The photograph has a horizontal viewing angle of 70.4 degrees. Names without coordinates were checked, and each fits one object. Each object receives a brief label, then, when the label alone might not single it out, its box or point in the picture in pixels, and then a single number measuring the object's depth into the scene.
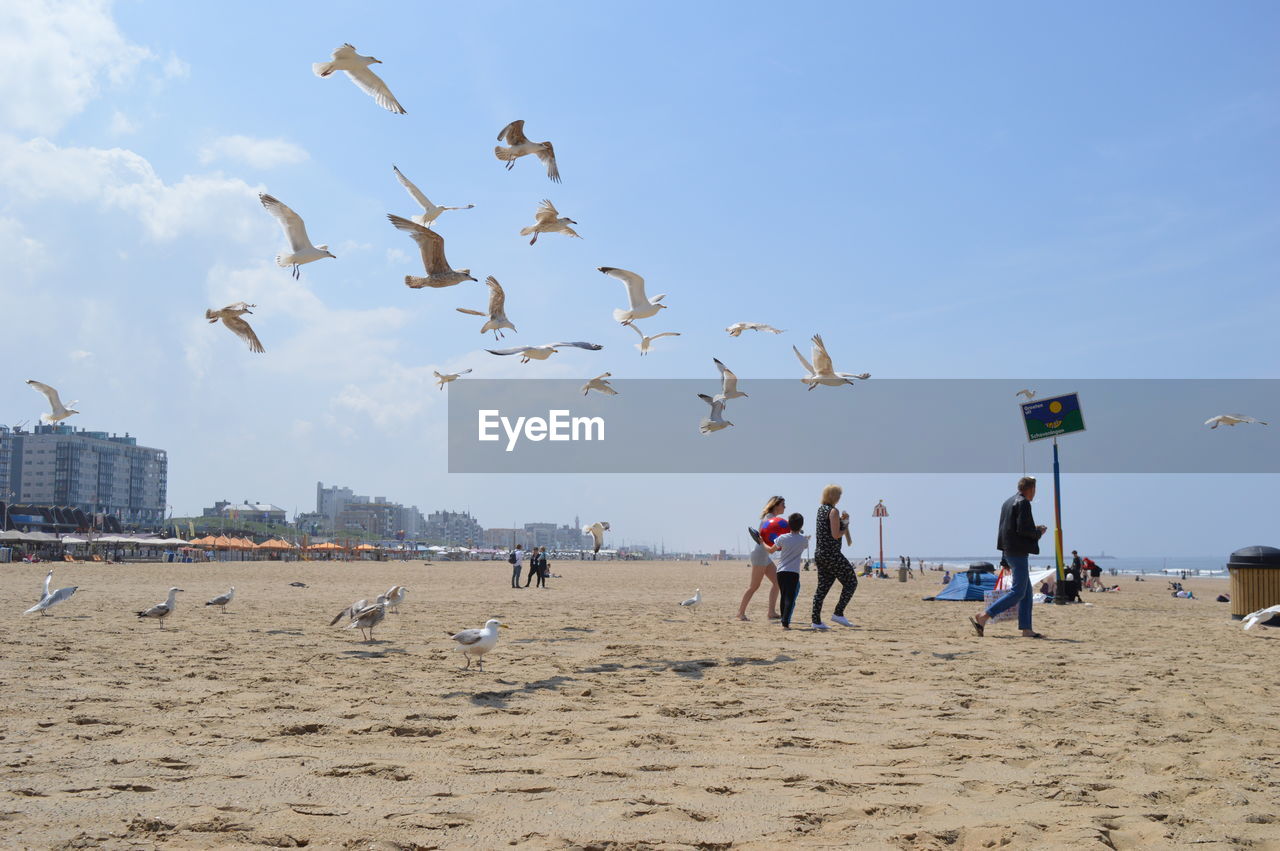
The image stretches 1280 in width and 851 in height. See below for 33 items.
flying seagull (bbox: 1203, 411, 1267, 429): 18.58
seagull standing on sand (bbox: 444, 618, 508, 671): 7.28
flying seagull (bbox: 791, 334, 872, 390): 13.95
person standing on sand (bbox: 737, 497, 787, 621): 11.55
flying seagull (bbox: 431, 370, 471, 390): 14.77
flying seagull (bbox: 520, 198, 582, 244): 12.23
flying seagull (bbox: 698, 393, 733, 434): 15.21
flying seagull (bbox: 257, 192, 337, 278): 10.95
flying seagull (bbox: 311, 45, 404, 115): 10.59
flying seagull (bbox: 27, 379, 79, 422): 17.11
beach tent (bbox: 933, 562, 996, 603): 17.61
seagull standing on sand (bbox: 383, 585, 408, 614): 12.26
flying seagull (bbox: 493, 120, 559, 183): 11.85
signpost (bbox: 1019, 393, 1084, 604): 17.09
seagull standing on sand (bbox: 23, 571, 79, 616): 11.64
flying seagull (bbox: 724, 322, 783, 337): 14.49
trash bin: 12.65
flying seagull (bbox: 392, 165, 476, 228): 11.41
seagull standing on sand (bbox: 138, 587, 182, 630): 10.55
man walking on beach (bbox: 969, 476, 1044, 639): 9.95
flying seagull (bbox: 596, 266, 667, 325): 13.29
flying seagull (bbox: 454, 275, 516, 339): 12.01
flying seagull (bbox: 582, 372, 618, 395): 15.49
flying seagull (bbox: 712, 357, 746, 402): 15.30
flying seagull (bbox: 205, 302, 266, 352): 11.18
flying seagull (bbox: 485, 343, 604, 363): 11.46
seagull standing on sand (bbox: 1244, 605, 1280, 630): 11.18
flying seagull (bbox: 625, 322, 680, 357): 14.57
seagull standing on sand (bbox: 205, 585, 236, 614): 13.07
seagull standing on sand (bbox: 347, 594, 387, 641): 9.33
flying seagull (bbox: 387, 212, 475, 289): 10.74
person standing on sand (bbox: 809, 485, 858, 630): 10.37
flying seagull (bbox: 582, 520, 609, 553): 22.97
